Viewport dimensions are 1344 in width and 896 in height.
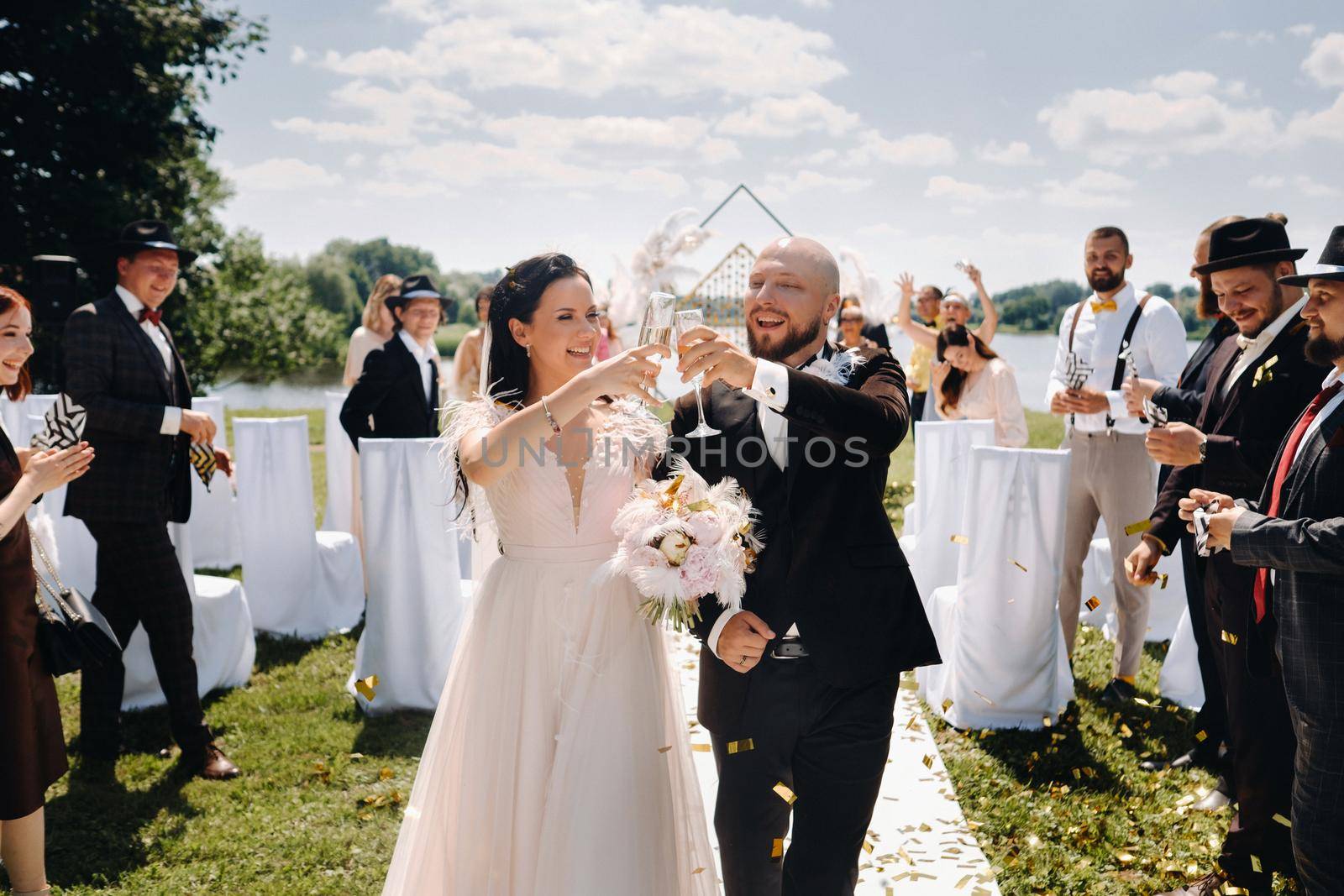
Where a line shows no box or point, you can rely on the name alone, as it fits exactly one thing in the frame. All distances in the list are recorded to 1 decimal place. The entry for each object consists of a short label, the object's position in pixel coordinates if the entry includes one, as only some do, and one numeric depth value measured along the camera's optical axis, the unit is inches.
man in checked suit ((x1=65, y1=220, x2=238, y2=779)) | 169.5
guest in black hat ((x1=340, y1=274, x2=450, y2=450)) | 248.8
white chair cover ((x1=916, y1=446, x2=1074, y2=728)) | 189.6
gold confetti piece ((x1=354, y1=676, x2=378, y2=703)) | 194.1
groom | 95.3
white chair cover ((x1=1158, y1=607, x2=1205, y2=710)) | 203.3
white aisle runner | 137.8
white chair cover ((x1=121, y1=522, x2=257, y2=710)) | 204.1
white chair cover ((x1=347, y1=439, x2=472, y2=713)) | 201.5
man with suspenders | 206.7
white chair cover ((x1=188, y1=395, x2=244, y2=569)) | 328.2
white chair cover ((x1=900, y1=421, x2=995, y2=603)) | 235.3
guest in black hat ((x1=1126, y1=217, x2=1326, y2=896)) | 129.8
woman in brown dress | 122.1
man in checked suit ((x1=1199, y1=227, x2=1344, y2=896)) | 101.8
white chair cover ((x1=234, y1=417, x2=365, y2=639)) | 256.8
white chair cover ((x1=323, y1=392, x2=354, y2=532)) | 312.2
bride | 100.3
